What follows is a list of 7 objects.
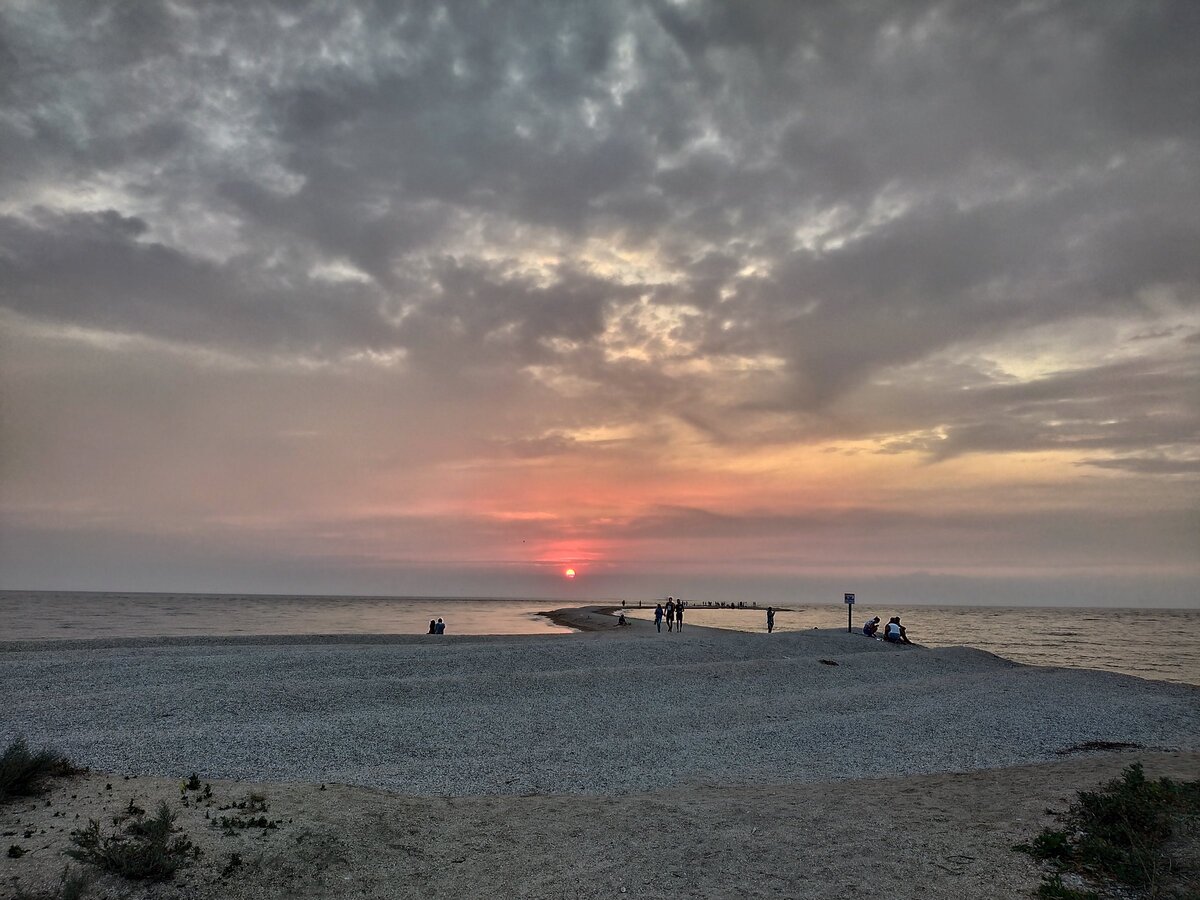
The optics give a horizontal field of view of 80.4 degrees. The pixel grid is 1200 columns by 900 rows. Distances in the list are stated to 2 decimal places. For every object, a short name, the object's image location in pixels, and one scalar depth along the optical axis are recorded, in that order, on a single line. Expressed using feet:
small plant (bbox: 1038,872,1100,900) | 28.63
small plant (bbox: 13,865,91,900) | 26.13
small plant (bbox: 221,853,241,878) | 30.45
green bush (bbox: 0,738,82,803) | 37.24
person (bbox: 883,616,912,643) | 152.97
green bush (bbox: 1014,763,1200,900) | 30.48
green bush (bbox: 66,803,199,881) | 28.84
